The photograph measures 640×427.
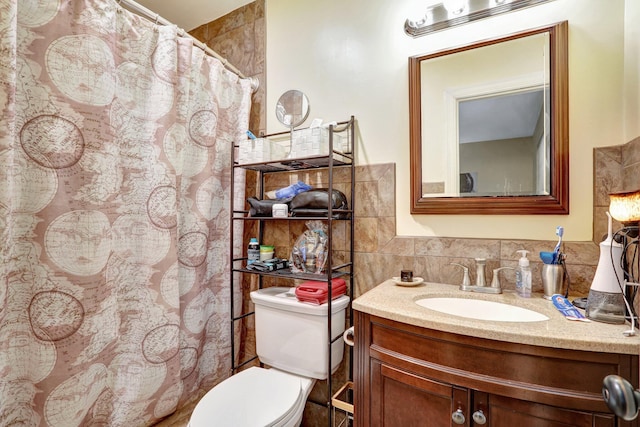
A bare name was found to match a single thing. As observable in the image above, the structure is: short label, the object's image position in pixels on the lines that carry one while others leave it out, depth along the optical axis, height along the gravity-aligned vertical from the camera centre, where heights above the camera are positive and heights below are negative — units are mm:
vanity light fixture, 1240 +883
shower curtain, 1030 +5
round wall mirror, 1695 +620
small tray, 1281 -292
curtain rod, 1316 +914
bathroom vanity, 740 -429
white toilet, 1100 -720
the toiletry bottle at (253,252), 1636 -203
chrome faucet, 1199 -273
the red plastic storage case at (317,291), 1372 -358
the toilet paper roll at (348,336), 1318 -555
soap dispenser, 1131 -237
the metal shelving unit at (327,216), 1346 -1
